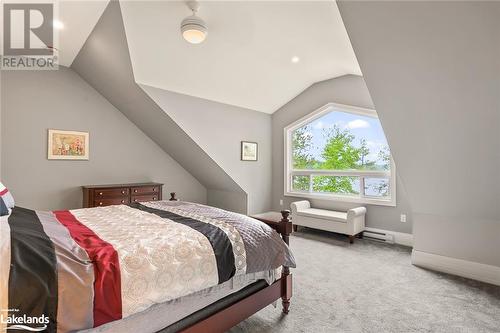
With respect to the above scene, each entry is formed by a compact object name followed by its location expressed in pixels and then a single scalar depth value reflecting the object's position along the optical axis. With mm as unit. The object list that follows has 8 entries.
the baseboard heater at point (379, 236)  3986
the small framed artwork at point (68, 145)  3971
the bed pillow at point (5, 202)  1809
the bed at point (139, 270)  1058
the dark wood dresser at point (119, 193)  3992
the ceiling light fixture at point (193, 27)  2697
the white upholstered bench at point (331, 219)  3926
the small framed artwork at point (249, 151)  5091
